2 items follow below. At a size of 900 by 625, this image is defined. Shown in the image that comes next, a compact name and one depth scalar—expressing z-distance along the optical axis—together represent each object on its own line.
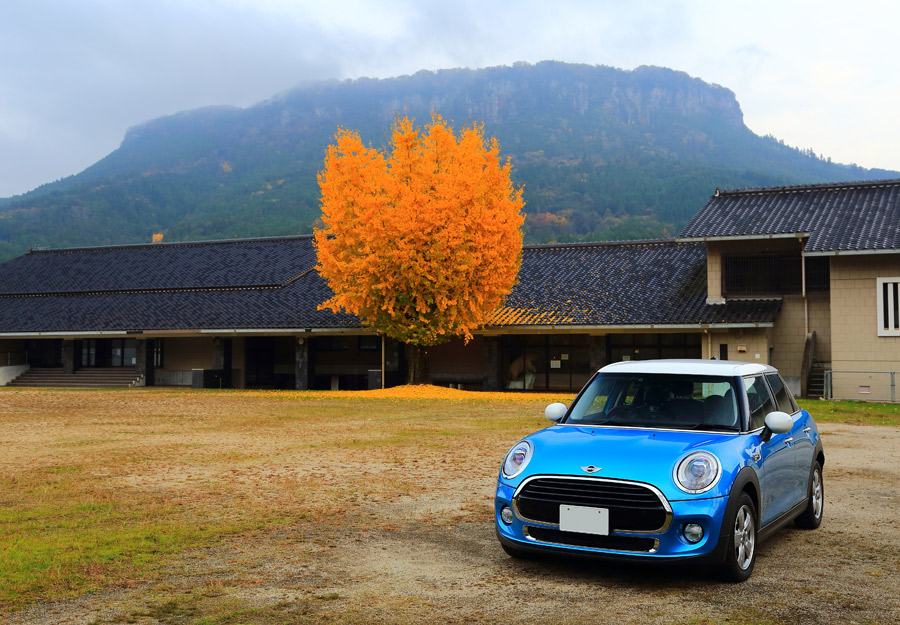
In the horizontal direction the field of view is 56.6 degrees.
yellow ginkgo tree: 27.97
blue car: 5.77
